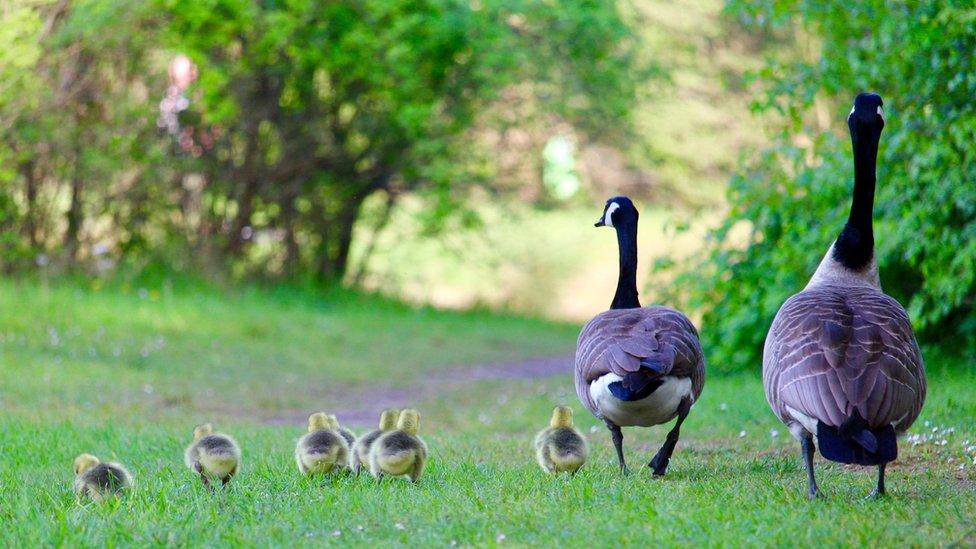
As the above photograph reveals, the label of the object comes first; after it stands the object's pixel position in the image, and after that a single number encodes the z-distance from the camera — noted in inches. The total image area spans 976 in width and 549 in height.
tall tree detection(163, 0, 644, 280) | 1587.1
